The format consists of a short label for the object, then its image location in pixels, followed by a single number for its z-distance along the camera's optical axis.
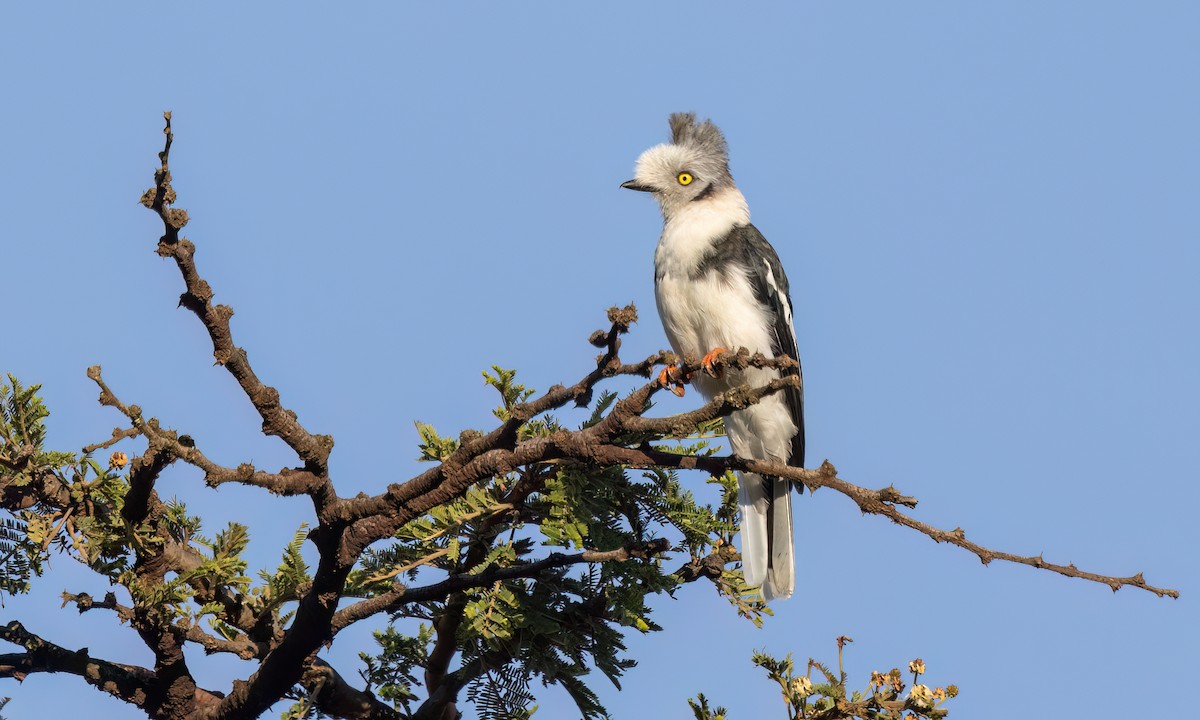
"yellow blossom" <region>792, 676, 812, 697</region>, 9.73
